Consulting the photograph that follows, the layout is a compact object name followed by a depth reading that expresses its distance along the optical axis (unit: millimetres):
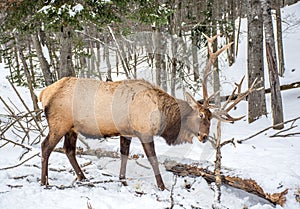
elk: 8609
